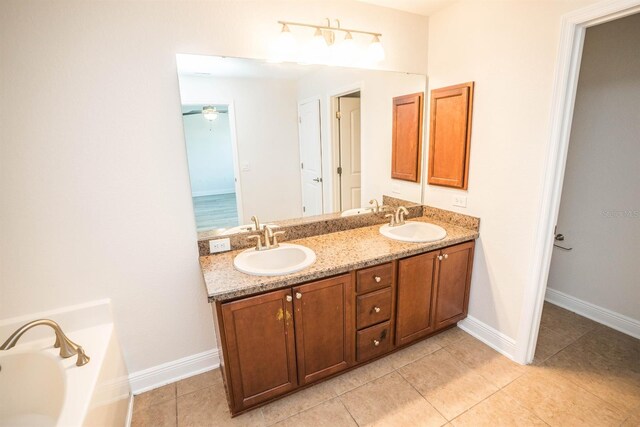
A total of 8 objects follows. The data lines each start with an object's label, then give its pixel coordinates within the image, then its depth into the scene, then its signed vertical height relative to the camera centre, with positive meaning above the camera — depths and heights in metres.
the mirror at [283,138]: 1.79 +0.04
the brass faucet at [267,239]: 1.86 -0.58
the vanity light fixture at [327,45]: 1.77 +0.58
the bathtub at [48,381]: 1.31 -1.03
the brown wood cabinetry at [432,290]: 1.95 -1.01
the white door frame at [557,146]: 1.45 -0.06
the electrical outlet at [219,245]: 1.85 -0.60
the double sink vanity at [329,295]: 1.51 -0.85
